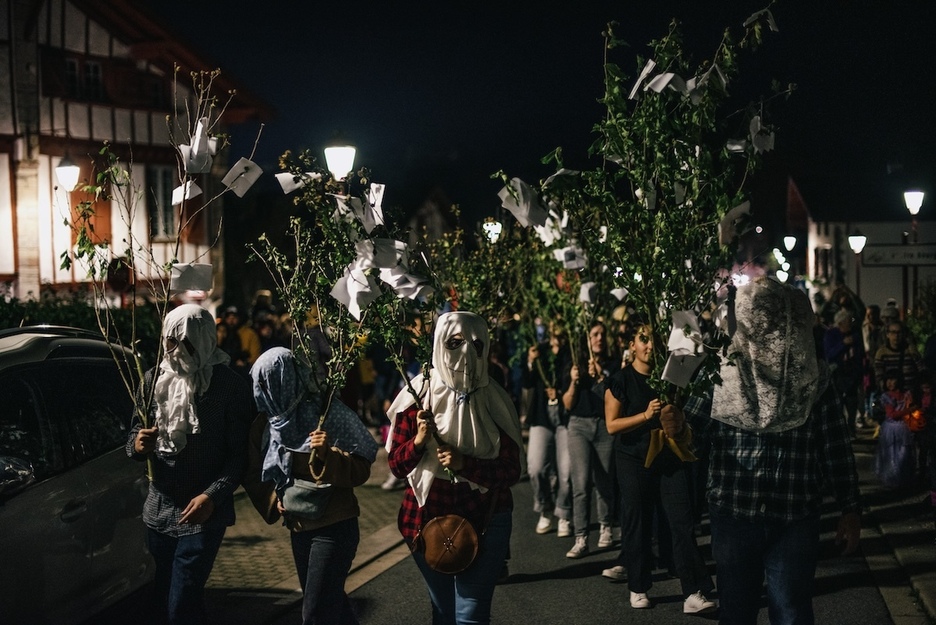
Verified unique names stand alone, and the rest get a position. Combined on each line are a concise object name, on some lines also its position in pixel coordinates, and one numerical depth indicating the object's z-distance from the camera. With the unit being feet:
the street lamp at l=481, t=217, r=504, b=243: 36.55
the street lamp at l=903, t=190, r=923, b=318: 60.80
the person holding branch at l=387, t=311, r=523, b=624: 16.29
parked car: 16.16
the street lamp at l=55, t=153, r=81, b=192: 54.65
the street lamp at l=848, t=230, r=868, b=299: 75.97
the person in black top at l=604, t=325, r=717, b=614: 23.08
